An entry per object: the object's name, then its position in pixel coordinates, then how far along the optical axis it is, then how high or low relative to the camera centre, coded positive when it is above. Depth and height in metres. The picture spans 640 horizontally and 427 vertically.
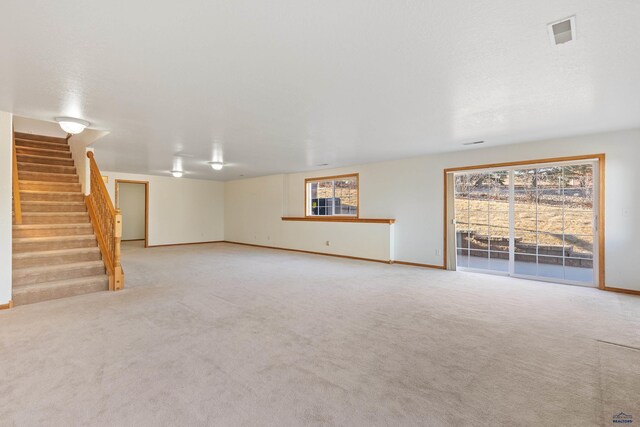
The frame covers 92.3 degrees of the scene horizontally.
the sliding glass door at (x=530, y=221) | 4.83 -0.16
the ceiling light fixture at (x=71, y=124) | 3.86 +1.14
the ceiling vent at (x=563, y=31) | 1.88 +1.16
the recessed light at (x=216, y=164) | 7.09 +1.13
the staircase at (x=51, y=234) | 4.01 -0.32
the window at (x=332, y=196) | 7.90 +0.46
